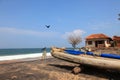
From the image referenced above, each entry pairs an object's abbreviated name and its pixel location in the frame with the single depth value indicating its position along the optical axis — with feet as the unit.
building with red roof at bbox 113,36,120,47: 56.90
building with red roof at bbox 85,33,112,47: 65.37
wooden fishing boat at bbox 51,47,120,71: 16.87
